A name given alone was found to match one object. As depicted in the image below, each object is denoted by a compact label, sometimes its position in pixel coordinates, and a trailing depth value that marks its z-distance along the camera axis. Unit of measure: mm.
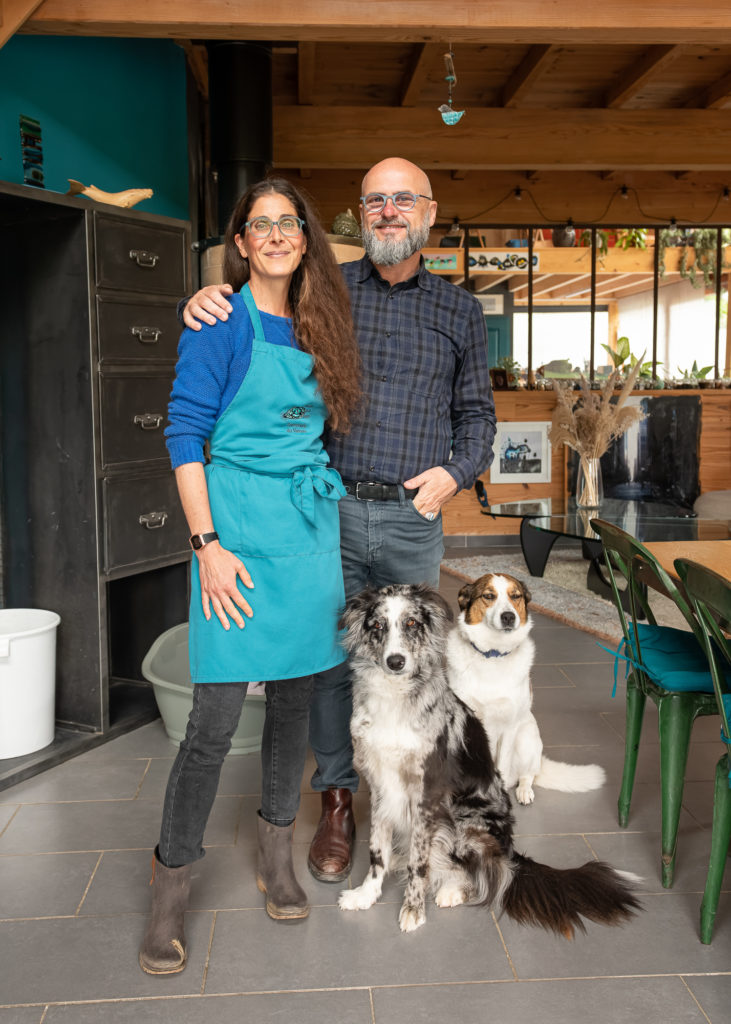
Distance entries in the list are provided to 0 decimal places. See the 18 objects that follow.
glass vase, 5809
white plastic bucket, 3002
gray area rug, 4992
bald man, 2299
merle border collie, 2117
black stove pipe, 4777
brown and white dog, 2600
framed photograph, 7676
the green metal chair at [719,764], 1932
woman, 1919
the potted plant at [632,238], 8680
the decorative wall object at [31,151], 3131
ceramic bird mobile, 4070
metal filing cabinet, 3176
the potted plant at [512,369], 7895
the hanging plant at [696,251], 8680
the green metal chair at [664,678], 2309
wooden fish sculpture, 3174
